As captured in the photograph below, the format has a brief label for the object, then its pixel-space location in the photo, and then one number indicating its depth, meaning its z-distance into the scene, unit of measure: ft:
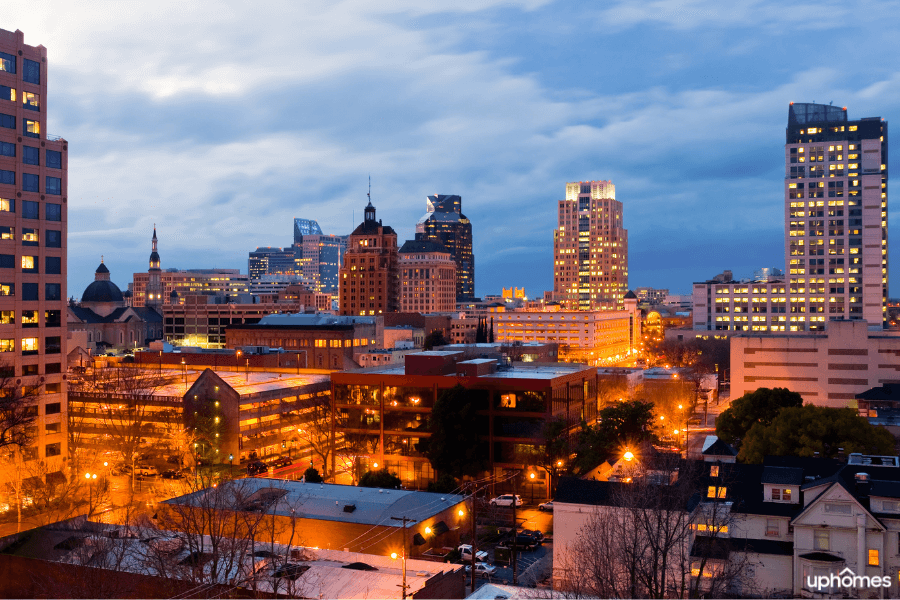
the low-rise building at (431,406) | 234.58
